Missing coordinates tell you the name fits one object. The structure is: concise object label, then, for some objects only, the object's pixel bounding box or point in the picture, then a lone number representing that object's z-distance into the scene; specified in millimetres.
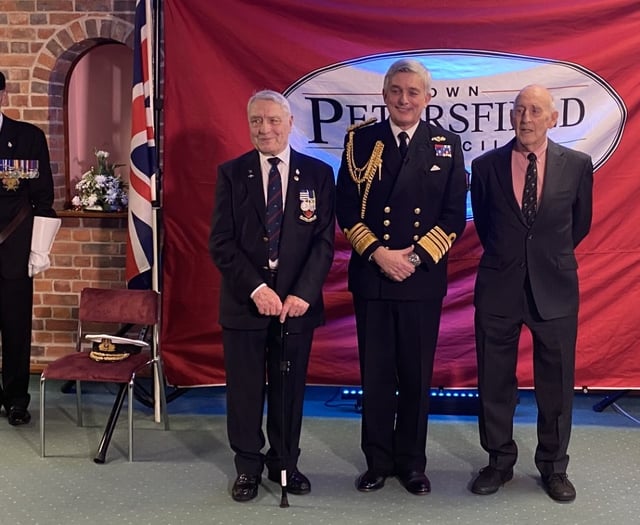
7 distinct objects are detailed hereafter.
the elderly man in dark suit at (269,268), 3057
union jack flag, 3898
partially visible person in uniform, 3902
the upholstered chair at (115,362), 3533
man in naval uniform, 3055
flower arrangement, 4512
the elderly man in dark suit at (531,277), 3102
